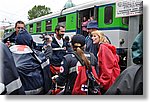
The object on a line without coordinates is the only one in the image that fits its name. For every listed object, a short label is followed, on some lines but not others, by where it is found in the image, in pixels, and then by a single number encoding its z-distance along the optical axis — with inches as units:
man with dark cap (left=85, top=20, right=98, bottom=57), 78.5
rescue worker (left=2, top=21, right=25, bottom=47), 74.8
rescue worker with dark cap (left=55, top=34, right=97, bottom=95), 77.6
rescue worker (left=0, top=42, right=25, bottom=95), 65.3
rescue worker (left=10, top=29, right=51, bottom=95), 74.5
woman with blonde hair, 78.4
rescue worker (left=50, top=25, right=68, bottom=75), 77.7
